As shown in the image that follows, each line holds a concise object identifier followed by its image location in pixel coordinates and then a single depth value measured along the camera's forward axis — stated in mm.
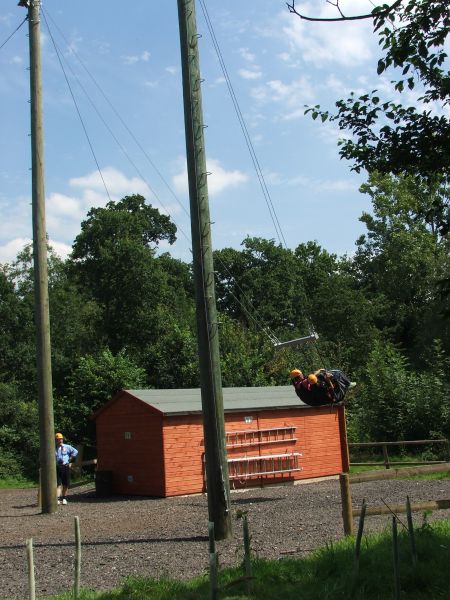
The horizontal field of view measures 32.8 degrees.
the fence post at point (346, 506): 9969
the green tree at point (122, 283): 43844
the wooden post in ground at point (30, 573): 6859
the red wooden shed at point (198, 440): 20469
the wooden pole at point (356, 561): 7323
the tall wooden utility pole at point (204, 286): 11406
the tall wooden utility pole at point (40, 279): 16484
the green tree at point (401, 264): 49934
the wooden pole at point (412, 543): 7727
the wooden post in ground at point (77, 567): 7560
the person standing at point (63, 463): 19828
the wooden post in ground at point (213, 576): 6250
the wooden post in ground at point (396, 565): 6742
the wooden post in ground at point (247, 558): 7308
